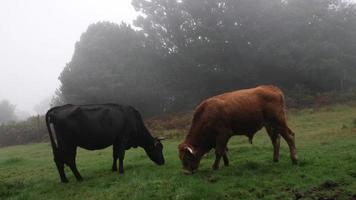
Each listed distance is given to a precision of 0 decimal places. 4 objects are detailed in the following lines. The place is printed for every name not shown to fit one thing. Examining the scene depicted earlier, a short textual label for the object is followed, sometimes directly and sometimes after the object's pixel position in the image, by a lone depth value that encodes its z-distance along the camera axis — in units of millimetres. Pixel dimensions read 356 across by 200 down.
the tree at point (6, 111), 91475
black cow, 11258
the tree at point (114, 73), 33406
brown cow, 10711
